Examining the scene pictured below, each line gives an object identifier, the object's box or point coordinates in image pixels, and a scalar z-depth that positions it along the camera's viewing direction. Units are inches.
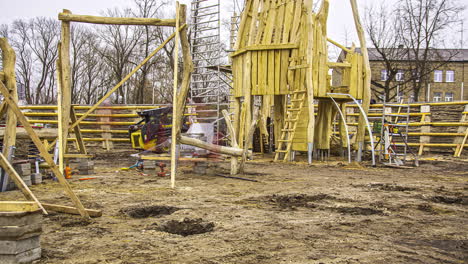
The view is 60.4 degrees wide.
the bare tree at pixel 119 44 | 1355.8
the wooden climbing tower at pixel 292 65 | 497.7
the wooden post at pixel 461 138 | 617.5
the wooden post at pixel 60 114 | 306.7
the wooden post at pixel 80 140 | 367.9
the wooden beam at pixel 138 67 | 304.3
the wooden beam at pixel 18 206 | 128.7
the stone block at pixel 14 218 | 124.0
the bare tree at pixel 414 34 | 1093.8
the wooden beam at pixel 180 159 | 381.4
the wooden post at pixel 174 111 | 294.9
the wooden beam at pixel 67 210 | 193.8
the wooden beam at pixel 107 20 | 295.9
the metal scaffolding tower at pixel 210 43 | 752.6
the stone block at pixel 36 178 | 314.5
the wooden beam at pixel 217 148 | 358.5
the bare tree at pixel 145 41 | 1305.4
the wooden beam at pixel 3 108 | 237.5
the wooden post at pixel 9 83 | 281.3
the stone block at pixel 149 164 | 392.5
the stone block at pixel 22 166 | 291.8
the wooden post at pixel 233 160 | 376.8
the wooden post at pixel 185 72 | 310.5
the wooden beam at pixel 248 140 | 371.1
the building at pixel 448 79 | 1871.3
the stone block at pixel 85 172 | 384.5
